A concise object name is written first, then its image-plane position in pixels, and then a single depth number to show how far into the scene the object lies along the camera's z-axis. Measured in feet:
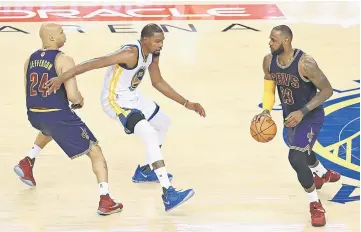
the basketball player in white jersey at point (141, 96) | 58.44
